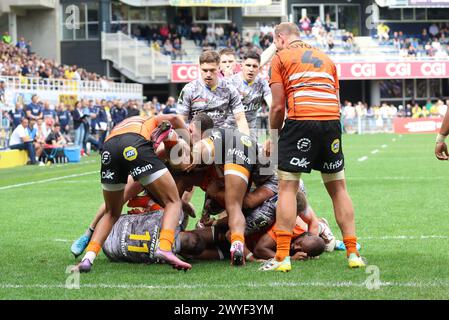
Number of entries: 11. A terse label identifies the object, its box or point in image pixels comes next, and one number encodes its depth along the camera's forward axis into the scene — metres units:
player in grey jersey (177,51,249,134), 10.40
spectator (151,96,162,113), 41.31
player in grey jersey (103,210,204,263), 8.27
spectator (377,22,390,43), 59.78
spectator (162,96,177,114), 36.46
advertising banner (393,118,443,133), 50.22
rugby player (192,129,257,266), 8.12
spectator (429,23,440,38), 62.16
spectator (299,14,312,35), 60.16
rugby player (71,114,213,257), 8.12
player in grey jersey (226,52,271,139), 11.13
